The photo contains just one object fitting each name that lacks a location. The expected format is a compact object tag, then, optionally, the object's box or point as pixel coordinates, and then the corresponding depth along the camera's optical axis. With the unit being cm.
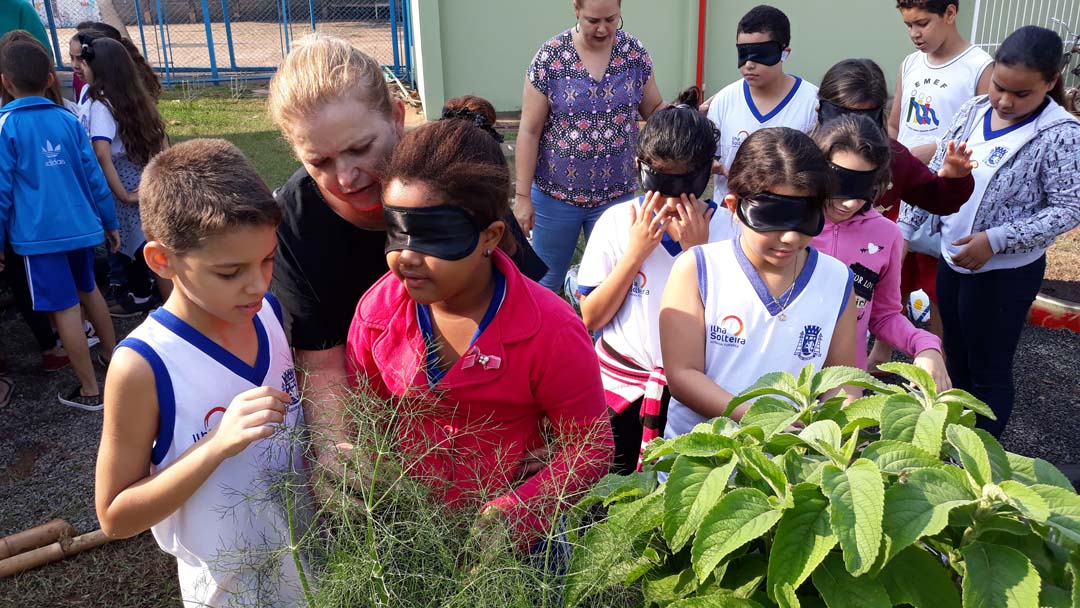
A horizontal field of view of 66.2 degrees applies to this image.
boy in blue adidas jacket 473
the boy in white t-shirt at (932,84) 475
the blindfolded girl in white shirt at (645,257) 279
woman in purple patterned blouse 474
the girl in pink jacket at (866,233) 292
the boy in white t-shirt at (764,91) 453
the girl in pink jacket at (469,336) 184
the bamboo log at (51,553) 329
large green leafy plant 107
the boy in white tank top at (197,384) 174
